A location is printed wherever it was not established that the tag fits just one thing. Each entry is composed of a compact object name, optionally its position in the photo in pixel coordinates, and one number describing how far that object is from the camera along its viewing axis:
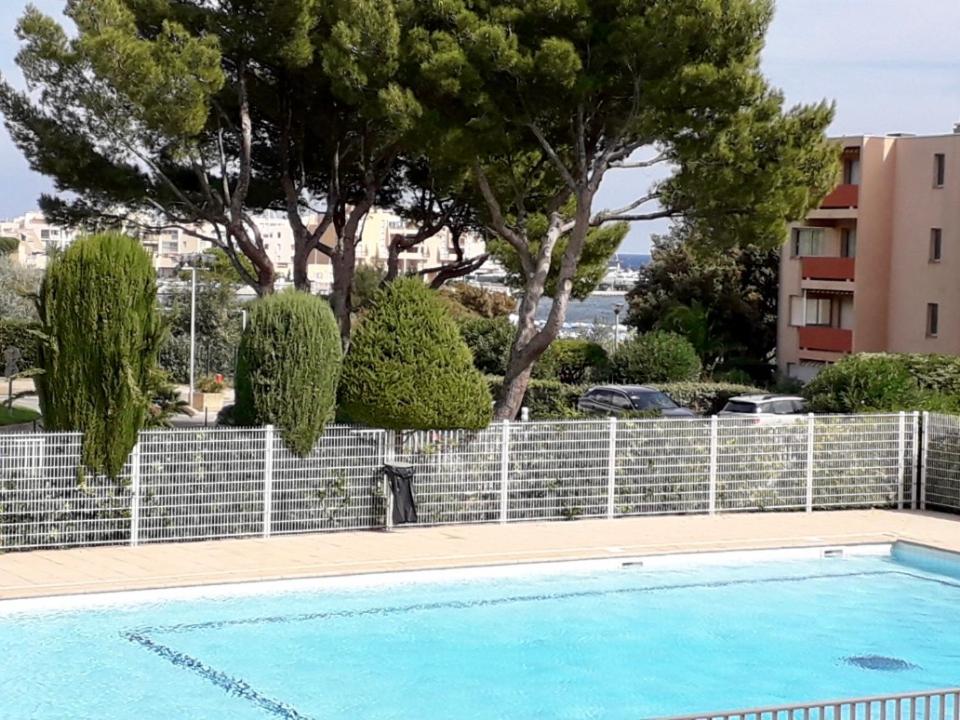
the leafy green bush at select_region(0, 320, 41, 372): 50.75
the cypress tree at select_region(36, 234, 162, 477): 17.28
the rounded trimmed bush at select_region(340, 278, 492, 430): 19.48
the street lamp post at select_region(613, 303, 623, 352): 50.72
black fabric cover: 19.31
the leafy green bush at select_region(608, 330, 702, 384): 43.59
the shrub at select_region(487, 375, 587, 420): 37.03
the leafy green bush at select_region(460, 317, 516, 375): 45.69
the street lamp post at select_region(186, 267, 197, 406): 45.25
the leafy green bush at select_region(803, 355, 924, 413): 26.30
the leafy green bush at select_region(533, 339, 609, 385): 45.84
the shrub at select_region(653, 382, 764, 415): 38.78
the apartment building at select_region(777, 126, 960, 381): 47.81
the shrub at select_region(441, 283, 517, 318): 79.47
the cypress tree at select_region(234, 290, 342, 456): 18.73
